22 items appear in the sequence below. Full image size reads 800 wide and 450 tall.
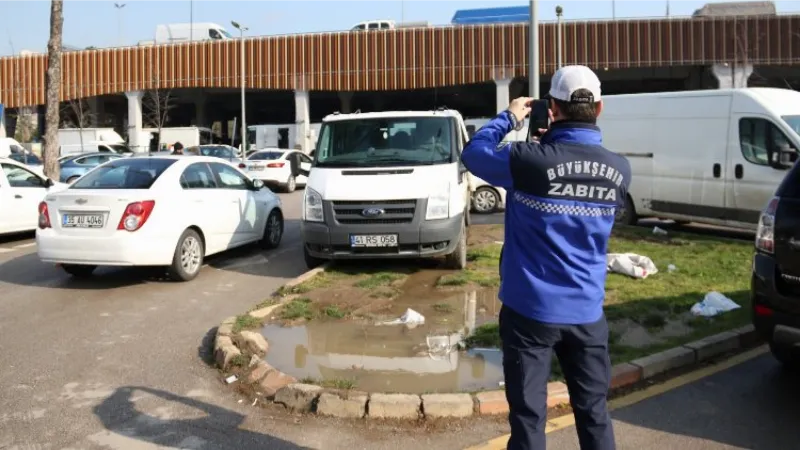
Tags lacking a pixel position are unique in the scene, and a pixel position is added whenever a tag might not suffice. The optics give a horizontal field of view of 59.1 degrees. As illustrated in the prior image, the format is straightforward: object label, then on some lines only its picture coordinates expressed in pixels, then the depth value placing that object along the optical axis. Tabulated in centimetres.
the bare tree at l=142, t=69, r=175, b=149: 4947
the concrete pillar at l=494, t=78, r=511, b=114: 4494
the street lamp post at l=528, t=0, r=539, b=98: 952
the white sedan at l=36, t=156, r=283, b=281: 842
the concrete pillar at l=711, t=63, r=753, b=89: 4197
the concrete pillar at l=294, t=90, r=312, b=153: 4562
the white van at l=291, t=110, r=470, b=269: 849
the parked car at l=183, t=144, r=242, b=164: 2962
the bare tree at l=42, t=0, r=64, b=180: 2167
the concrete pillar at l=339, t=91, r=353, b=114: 5201
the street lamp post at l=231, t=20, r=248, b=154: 4131
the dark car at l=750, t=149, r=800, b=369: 459
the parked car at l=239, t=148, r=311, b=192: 2470
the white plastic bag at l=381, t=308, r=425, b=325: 681
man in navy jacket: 298
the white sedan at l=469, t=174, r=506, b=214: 1638
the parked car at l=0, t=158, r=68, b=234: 1280
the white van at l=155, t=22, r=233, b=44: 5284
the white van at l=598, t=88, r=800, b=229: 1066
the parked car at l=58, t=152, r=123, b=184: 2445
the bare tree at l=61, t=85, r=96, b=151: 5397
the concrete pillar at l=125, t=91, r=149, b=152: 4869
